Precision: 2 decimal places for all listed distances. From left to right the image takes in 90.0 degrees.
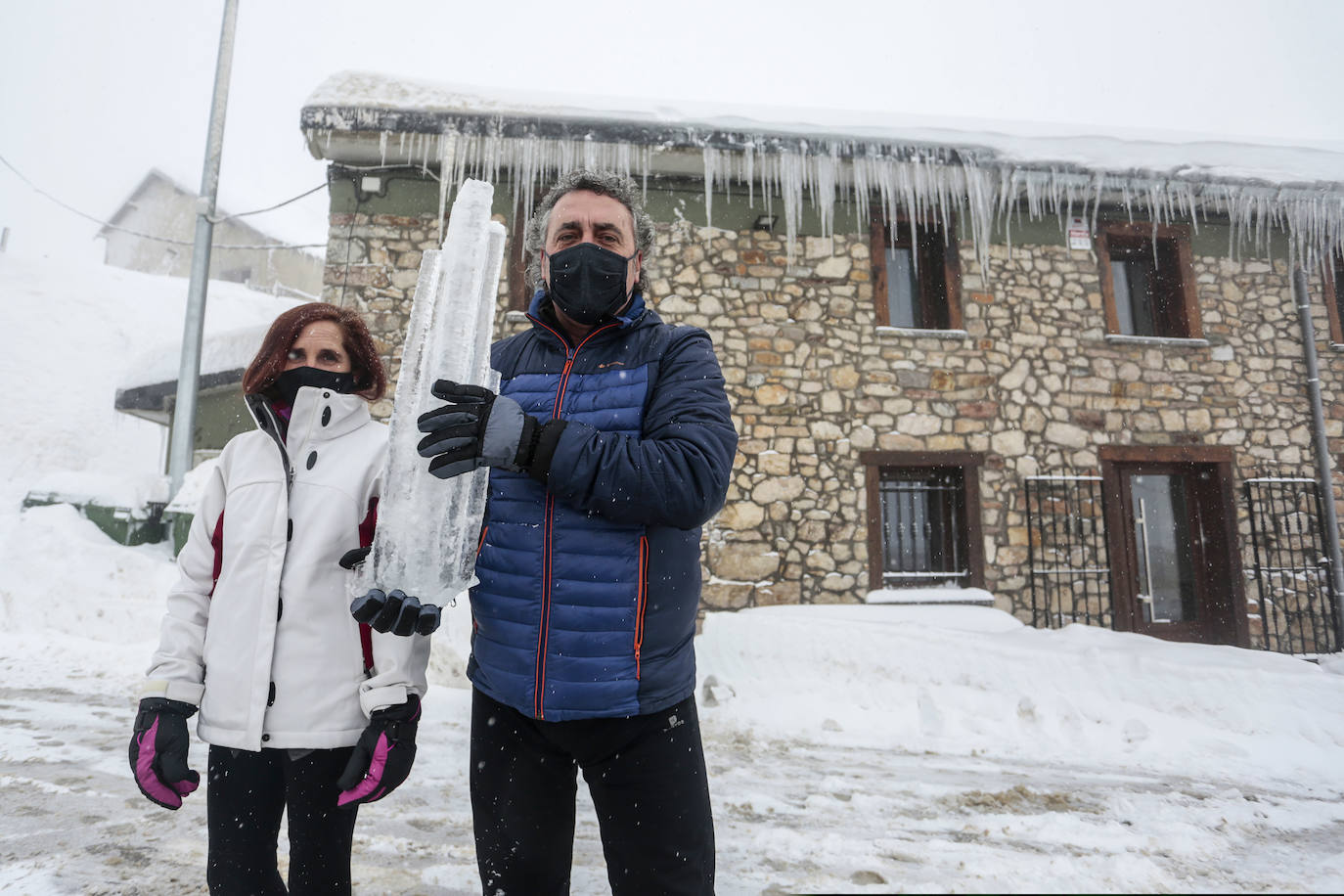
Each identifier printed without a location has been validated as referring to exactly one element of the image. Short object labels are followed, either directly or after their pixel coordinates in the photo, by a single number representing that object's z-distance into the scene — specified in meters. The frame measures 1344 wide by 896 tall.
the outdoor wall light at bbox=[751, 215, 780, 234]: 6.69
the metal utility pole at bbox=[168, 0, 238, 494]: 6.99
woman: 1.39
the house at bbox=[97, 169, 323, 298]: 27.13
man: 1.13
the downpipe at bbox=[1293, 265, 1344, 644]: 6.69
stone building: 6.30
